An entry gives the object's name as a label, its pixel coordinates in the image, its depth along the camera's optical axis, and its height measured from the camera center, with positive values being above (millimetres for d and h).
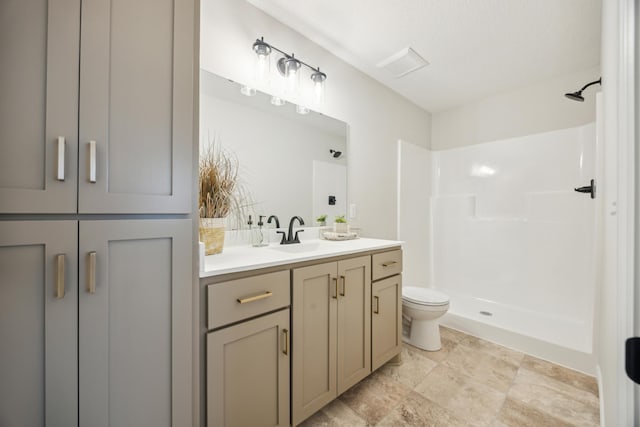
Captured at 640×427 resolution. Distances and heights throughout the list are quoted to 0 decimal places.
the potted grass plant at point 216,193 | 1312 +113
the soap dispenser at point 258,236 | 1629 -148
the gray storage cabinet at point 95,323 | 655 -324
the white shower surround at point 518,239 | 2139 -247
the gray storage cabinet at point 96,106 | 647 +311
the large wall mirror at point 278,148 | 1484 +450
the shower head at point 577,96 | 1866 +885
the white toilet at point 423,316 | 2016 -832
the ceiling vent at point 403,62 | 1972 +1250
